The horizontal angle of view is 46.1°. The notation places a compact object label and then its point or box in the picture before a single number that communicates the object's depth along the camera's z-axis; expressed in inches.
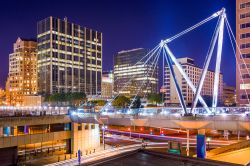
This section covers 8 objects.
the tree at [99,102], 6186.0
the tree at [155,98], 7011.3
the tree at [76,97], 6924.2
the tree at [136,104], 5858.3
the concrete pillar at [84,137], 2387.1
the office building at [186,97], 7838.6
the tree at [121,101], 5905.5
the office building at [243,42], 3629.4
